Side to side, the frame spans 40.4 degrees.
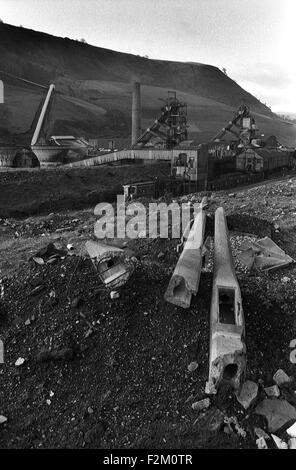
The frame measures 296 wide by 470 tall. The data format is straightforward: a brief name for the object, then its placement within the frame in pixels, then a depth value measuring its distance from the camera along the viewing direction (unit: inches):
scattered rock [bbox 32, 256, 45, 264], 262.1
